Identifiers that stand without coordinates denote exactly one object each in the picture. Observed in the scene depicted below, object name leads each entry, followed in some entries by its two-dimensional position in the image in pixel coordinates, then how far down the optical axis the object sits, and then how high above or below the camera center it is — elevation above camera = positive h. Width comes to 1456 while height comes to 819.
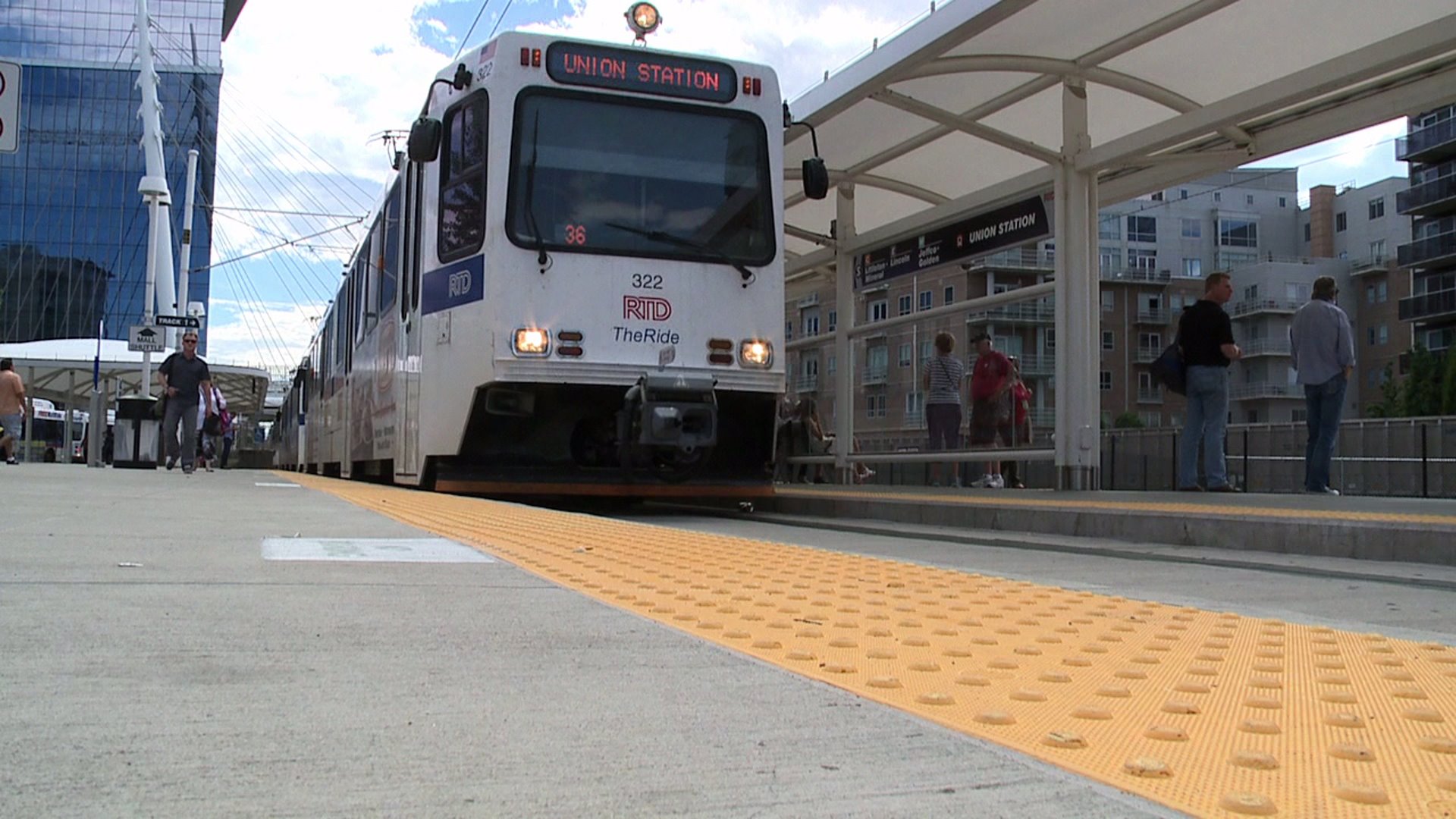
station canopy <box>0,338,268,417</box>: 36.41 +2.56
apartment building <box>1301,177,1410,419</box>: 57.66 +9.98
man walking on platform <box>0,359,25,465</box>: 16.58 +0.58
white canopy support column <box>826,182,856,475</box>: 13.04 +1.51
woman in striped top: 11.39 +0.58
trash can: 18.69 +0.22
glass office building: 82.19 +19.95
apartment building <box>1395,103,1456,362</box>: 53.34 +11.05
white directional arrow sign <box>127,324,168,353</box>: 24.69 +2.28
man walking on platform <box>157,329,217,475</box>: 14.41 +0.73
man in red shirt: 10.83 +0.56
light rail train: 8.62 +1.34
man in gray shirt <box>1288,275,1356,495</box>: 8.93 +0.72
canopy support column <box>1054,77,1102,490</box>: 9.81 +1.23
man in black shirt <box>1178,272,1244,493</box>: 9.26 +0.73
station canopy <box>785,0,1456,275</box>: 8.41 +3.18
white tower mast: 32.84 +8.04
